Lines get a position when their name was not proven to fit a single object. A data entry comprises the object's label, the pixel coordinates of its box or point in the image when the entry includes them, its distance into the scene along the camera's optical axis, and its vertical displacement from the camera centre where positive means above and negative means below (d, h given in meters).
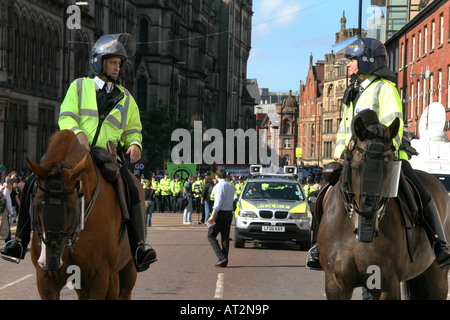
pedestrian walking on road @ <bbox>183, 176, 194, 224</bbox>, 34.09 -2.30
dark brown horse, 6.56 -0.63
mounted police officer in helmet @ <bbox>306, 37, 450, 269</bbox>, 7.66 +0.50
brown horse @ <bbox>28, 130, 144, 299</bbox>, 5.92 -0.58
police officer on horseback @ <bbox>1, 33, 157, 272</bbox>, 7.47 +0.33
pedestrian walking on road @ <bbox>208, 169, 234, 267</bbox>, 17.67 -1.42
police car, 22.05 -1.78
